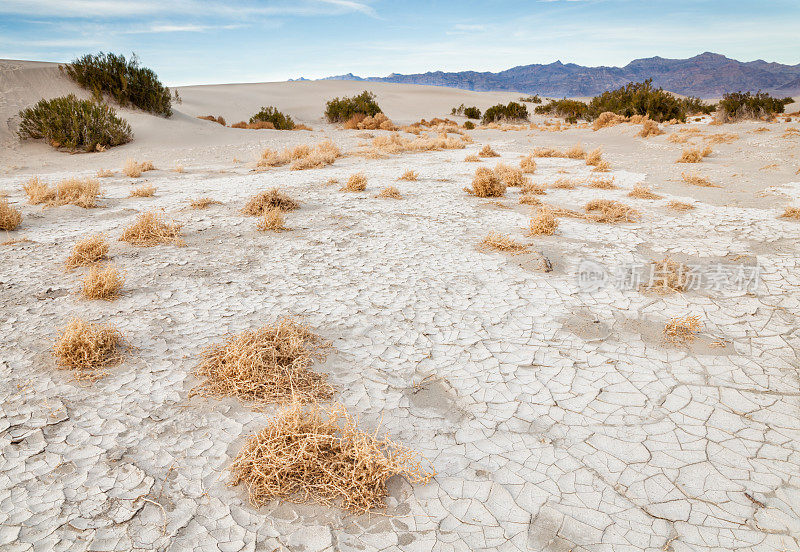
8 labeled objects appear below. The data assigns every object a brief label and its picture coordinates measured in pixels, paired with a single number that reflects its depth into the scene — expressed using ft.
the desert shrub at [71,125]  44.47
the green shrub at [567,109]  94.97
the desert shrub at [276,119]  75.00
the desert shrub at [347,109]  81.82
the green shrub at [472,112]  108.47
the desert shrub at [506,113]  96.32
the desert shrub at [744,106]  65.98
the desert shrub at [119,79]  59.72
